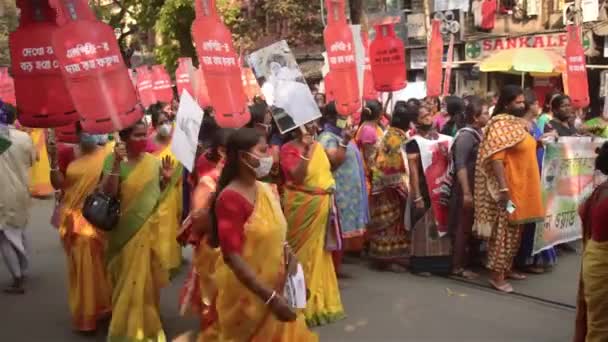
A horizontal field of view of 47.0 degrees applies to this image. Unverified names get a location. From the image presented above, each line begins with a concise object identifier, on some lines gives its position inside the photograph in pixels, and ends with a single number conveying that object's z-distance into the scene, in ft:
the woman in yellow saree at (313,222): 15.84
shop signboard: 52.14
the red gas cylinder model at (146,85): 39.93
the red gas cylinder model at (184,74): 33.17
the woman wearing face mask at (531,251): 19.97
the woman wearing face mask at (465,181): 19.30
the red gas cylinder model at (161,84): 40.78
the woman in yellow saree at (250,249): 9.89
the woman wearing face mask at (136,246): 14.38
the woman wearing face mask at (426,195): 19.81
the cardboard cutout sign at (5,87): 36.50
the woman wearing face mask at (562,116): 22.68
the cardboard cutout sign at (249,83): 35.27
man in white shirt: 19.74
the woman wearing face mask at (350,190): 19.69
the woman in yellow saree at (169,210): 15.86
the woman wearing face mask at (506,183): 17.80
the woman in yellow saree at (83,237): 16.25
